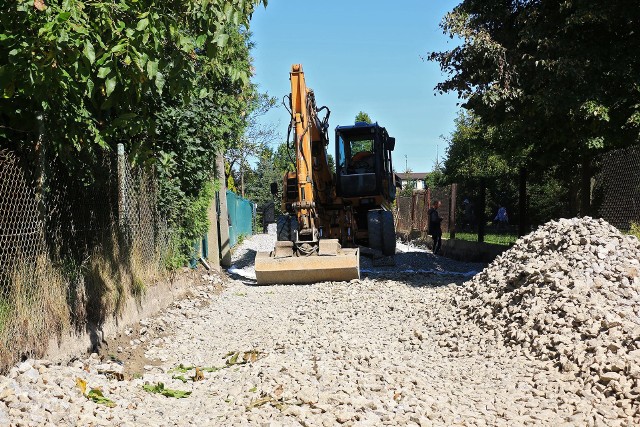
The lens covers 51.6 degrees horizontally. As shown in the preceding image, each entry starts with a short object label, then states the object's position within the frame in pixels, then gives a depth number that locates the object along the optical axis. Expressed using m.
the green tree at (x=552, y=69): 12.60
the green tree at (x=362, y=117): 47.31
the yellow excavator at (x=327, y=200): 12.90
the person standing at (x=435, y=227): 20.50
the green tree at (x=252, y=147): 36.06
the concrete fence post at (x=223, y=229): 16.27
